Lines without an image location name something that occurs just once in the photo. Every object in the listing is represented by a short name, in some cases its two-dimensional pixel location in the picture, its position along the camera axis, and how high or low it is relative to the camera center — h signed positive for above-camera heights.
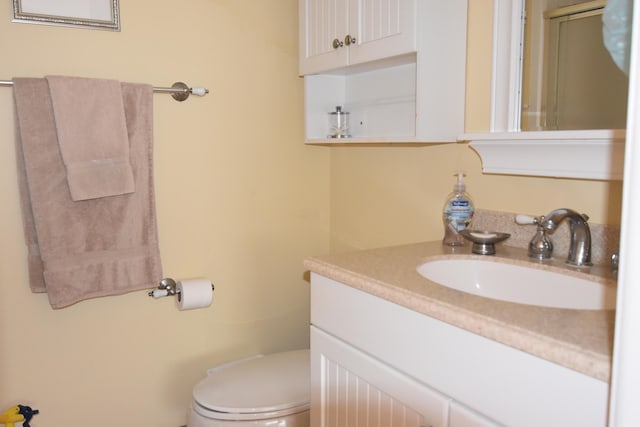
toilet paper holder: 1.88 -0.47
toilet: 1.54 -0.72
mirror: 1.22 +0.19
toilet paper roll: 1.86 -0.48
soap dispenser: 1.54 -0.19
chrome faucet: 1.26 -0.20
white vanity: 0.83 -0.37
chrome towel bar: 1.85 +0.21
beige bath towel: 1.61 -0.20
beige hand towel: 1.61 +0.06
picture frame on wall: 1.63 +0.44
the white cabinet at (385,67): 1.50 +0.27
